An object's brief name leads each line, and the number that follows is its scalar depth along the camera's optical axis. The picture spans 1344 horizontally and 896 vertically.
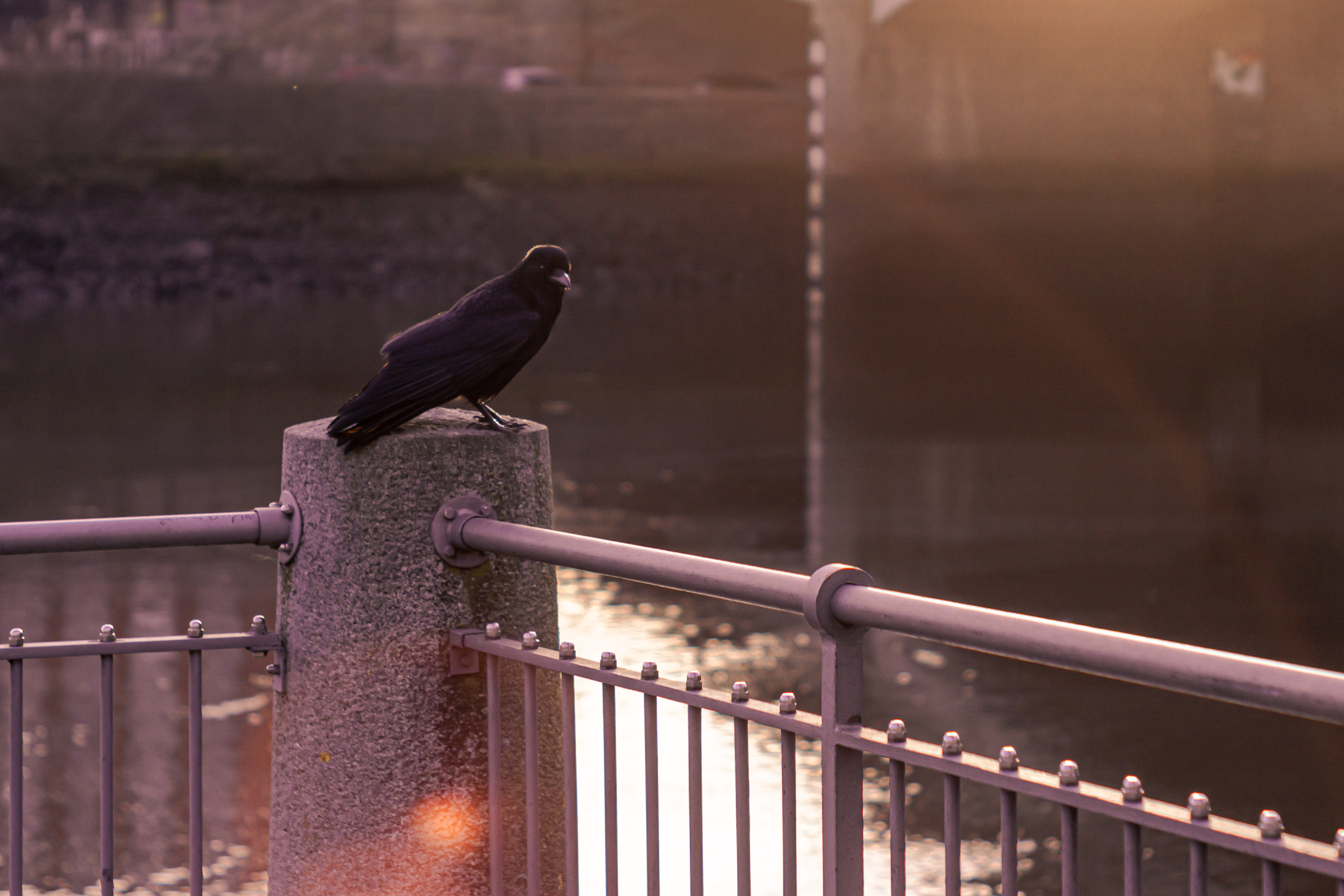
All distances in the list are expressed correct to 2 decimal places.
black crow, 6.80
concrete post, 6.83
